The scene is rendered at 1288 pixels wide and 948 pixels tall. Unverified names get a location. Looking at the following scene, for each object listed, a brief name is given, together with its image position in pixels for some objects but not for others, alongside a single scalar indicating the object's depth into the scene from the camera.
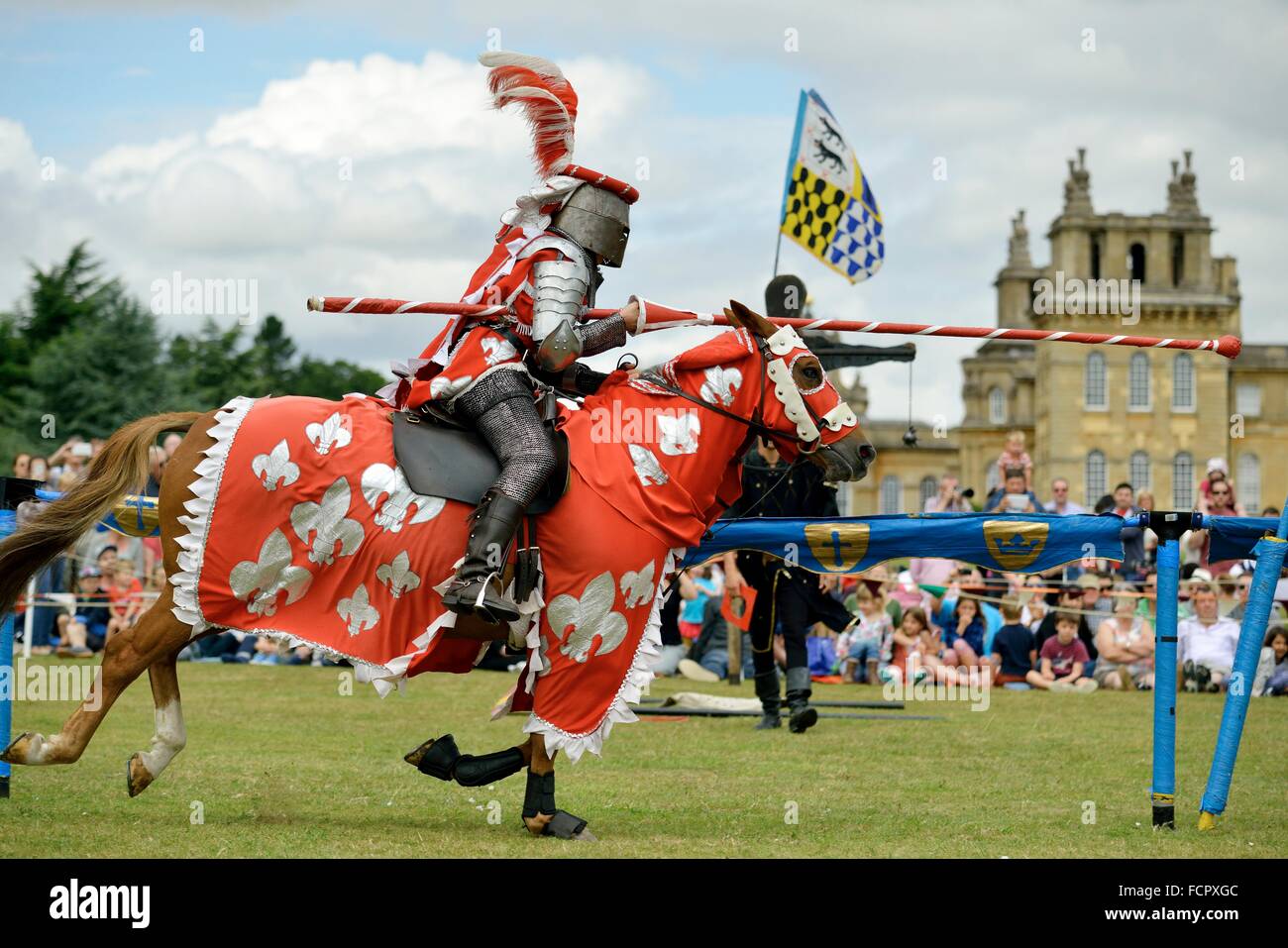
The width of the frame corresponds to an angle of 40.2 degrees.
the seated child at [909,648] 17.33
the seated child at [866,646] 17.88
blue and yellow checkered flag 17.52
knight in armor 7.79
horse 7.86
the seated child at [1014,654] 17.47
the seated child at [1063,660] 17.17
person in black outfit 12.60
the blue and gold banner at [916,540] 9.58
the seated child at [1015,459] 18.33
